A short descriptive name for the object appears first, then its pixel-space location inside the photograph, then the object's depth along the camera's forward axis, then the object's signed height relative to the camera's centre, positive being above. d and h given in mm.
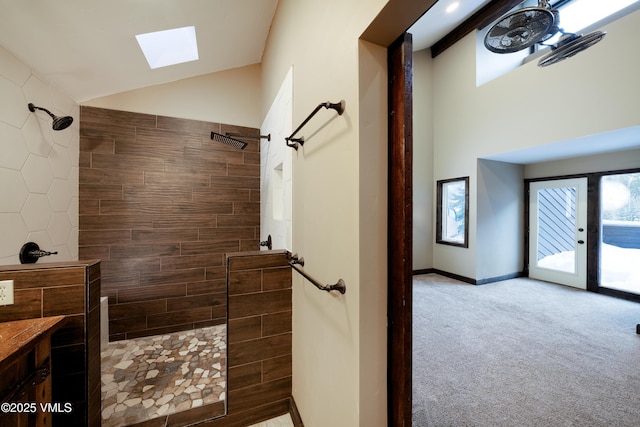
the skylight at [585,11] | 3021 +2765
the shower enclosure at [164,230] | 2223 -206
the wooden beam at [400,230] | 868 -71
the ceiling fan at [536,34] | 1917 +1603
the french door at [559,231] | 3865 -345
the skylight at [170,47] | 2038 +1489
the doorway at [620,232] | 3393 -307
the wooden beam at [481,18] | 3775 +3237
